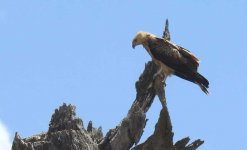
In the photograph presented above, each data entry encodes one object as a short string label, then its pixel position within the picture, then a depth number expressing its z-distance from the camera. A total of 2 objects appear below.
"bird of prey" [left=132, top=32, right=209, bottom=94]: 30.41
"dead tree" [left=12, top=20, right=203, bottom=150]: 31.88
